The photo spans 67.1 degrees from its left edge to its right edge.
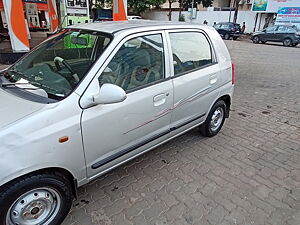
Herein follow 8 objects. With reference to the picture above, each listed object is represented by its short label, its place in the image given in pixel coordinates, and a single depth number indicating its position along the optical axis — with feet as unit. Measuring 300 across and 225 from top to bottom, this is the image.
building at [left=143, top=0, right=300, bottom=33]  82.64
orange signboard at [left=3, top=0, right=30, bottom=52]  22.75
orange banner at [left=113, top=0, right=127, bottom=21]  27.52
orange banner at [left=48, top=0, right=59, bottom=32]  39.25
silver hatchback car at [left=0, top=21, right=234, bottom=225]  5.46
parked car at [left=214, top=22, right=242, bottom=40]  71.61
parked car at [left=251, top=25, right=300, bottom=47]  56.90
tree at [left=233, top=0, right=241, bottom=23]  96.10
